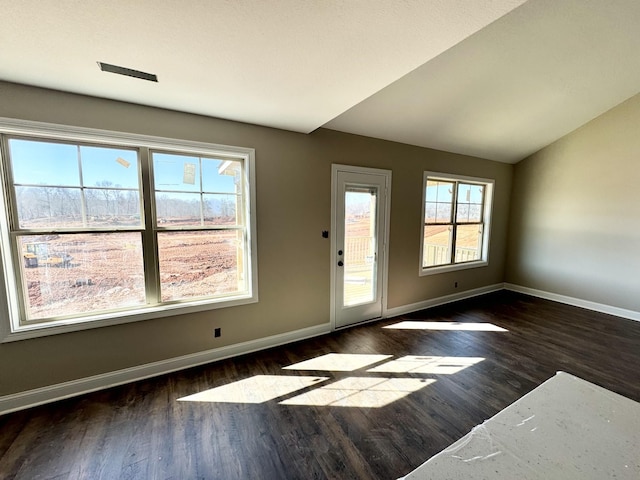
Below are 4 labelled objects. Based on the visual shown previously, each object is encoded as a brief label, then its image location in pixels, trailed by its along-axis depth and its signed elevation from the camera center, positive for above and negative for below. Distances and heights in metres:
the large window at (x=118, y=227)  2.09 -0.12
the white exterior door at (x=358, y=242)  3.43 -0.38
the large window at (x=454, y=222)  4.35 -0.13
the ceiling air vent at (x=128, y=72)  1.70 +0.93
